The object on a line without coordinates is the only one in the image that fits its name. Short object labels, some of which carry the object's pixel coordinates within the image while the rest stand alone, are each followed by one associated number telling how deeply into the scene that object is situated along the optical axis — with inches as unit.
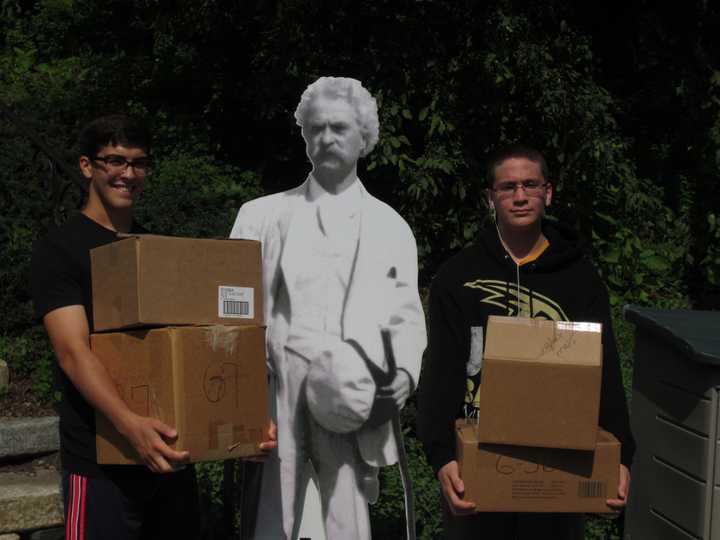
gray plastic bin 125.9
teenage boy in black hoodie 106.3
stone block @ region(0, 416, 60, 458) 165.5
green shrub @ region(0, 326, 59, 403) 181.8
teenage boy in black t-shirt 95.6
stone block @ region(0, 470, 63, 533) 148.7
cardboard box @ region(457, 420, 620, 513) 98.4
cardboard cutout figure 126.0
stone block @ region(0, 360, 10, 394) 178.9
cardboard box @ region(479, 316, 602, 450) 96.7
